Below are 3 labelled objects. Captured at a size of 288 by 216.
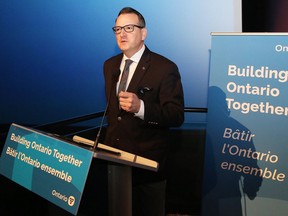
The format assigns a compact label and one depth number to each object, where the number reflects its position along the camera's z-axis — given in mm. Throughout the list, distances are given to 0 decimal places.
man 1789
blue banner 2295
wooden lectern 1353
